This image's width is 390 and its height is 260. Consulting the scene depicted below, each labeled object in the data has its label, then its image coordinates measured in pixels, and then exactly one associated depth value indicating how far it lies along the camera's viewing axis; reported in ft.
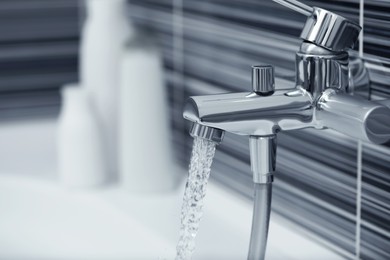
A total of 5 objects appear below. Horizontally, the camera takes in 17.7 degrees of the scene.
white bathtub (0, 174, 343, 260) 4.34
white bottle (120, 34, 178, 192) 4.81
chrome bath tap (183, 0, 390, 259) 3.49
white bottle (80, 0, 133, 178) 5.16
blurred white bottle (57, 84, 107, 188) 5.01
